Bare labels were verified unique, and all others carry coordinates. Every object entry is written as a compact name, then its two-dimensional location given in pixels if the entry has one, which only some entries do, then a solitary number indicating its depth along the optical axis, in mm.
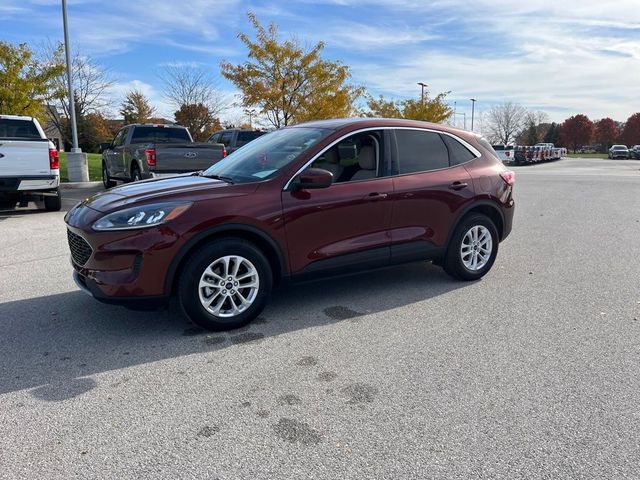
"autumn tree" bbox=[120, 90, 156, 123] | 49938
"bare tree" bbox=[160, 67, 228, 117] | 37156
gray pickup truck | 10609
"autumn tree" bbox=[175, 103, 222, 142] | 37906
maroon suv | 3969
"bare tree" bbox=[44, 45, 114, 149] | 35594
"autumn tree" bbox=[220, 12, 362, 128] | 23250
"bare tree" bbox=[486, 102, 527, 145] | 95688
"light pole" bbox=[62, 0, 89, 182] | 16172
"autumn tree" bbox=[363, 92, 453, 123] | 41375
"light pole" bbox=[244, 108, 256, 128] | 26167
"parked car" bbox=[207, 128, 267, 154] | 16234
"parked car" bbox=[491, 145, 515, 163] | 43219
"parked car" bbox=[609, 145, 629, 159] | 65750
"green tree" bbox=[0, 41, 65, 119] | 18188
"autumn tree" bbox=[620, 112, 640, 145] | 94812
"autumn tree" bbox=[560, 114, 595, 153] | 106750
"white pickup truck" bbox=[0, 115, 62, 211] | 9469
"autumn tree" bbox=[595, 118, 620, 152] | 102250
